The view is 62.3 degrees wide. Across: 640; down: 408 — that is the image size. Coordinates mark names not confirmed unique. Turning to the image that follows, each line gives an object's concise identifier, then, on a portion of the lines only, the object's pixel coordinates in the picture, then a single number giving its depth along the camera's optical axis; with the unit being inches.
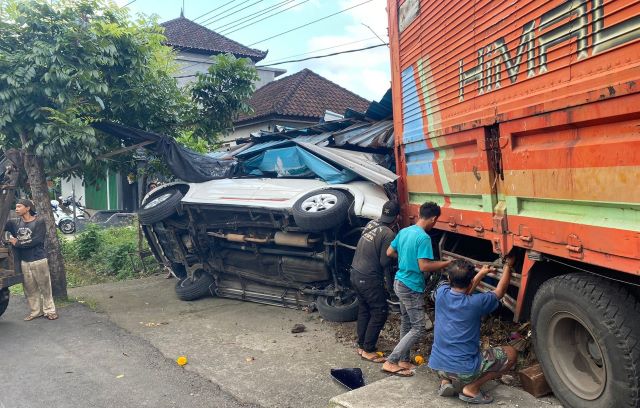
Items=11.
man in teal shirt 168.4
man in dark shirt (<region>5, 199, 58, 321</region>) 264.8
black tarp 323.6
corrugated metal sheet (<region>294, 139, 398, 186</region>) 231.8
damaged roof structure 262.5
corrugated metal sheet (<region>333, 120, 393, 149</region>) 275.4
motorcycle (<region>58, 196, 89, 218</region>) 736.7
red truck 105.9
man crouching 142.8
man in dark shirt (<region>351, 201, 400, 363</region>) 190.9
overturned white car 239.6
